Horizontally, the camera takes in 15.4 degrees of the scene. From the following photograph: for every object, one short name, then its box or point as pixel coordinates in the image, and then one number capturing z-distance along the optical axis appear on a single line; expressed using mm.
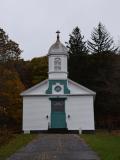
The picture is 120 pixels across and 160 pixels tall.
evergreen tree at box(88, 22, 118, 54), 67762
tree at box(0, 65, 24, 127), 42844
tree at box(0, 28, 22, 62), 40812
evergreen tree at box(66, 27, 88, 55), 68006
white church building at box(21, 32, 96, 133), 44166
